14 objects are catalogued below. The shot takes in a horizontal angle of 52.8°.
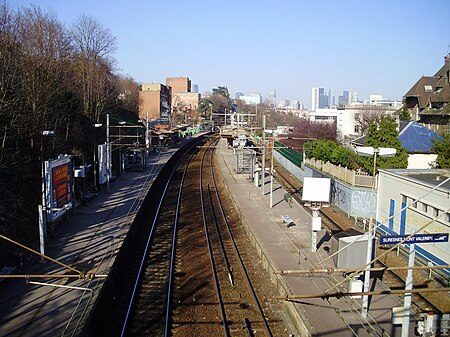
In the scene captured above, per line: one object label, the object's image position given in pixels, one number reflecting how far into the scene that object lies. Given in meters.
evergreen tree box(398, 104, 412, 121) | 37.41
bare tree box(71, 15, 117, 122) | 30.67
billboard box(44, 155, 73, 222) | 14.16
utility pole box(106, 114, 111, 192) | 23.98
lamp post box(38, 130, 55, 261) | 13.04
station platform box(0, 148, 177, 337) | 9.34
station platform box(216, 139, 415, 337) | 9.75
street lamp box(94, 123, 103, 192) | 24.12
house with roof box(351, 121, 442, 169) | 25.02
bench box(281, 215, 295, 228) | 18.16
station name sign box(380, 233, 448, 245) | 7.65
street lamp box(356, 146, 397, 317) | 10.05
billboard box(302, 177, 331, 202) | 15.51
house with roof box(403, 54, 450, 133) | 36.84
